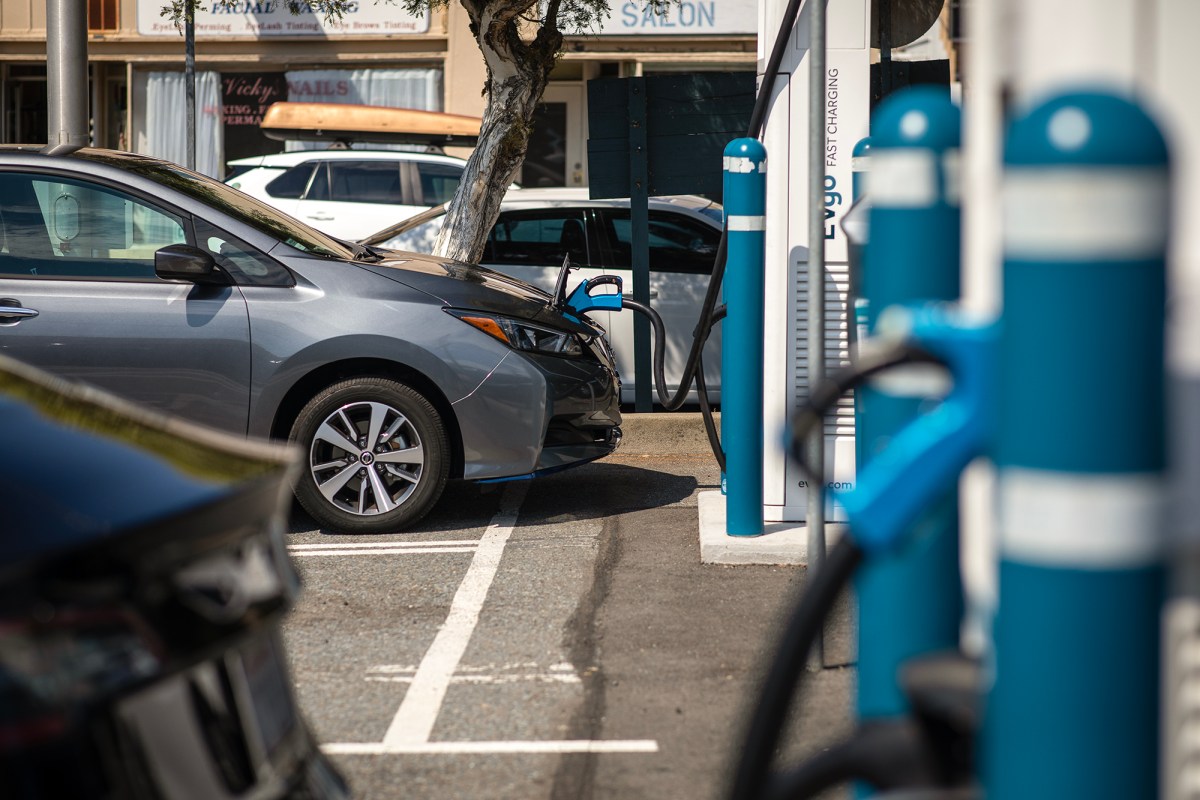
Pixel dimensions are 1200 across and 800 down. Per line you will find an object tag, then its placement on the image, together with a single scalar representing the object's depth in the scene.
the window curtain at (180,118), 19.98
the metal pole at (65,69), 9.31
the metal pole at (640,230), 8.41
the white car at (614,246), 9.41
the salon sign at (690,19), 18.58
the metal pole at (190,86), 18.56
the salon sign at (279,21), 19.31
